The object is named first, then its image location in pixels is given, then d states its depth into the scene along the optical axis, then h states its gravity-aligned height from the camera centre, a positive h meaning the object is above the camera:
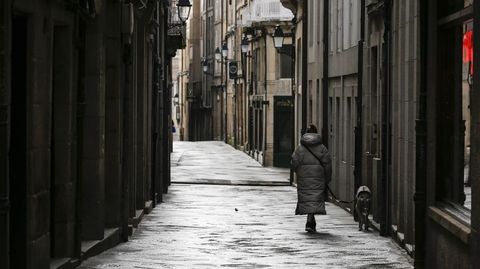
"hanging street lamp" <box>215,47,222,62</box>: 84.54 +3.65
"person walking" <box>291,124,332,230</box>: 22.66 -0.89
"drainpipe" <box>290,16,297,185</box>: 44.96 +2.15
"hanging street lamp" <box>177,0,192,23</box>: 38.06 +3.03
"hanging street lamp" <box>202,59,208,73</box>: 93.25 +3.33
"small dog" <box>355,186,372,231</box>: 22.59 -1.43
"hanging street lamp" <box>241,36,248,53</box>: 61.75 +3.06
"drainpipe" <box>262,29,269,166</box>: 56.60 +0.07
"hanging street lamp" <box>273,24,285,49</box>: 47.59 +2.60
